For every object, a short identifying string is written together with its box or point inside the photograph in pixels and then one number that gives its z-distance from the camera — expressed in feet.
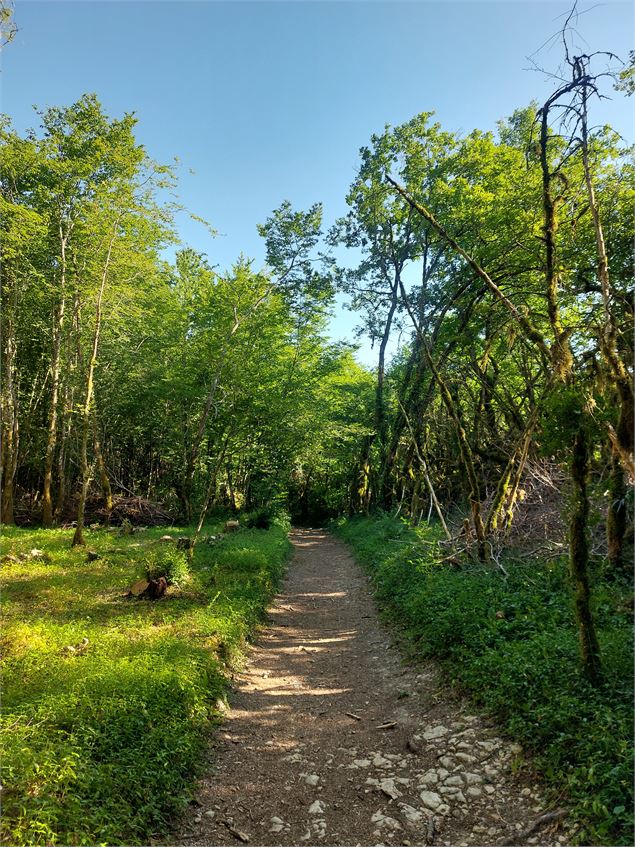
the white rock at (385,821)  10.33
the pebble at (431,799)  10.85
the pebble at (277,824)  10.48
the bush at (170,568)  25.88
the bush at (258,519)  58.90
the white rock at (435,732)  13.57
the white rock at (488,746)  12.17
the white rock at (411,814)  10.50
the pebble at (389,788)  11.37
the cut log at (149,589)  24.76
